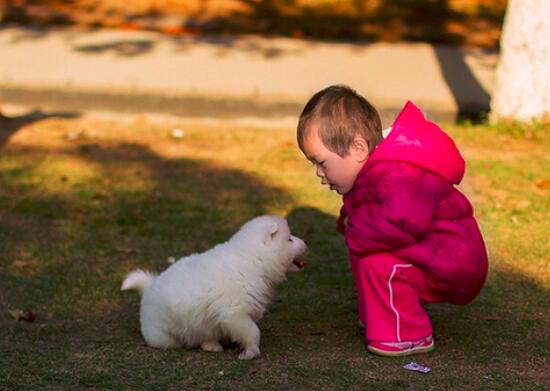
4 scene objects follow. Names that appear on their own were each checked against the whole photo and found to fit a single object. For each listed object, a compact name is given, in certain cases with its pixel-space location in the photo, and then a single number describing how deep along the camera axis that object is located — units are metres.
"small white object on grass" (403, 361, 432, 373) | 7.15
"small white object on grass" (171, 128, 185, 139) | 14.37
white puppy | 7.56
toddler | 7.29
